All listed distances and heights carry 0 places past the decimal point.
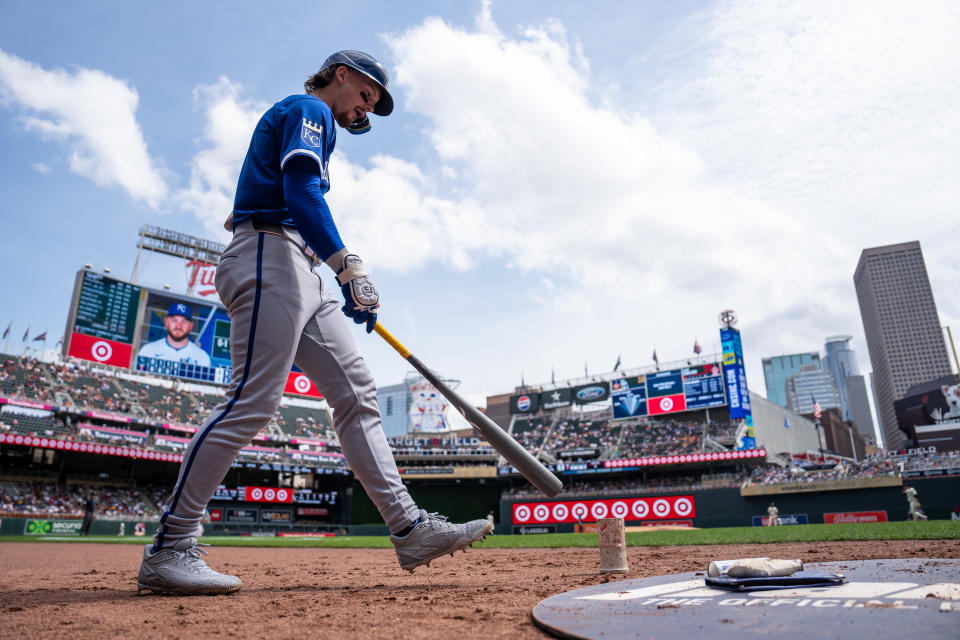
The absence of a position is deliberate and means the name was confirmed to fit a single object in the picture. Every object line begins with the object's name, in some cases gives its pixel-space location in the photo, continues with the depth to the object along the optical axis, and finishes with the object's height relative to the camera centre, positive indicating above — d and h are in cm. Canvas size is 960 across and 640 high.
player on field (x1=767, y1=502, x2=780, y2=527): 2435 -118
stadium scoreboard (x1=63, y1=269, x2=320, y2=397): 3381 +948
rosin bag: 245 -33
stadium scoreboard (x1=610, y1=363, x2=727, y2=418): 4247 +680
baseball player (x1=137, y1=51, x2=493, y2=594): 292 +77
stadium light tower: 4025 +1676
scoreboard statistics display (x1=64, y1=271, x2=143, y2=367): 3347 +988
